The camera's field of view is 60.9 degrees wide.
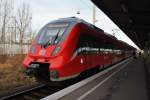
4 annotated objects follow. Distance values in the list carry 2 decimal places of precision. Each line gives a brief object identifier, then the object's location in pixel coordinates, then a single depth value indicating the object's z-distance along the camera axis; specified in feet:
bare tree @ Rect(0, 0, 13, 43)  41.34
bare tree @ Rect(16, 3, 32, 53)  54.02
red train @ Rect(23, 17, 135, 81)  17.91
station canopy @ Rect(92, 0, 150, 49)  26.77
